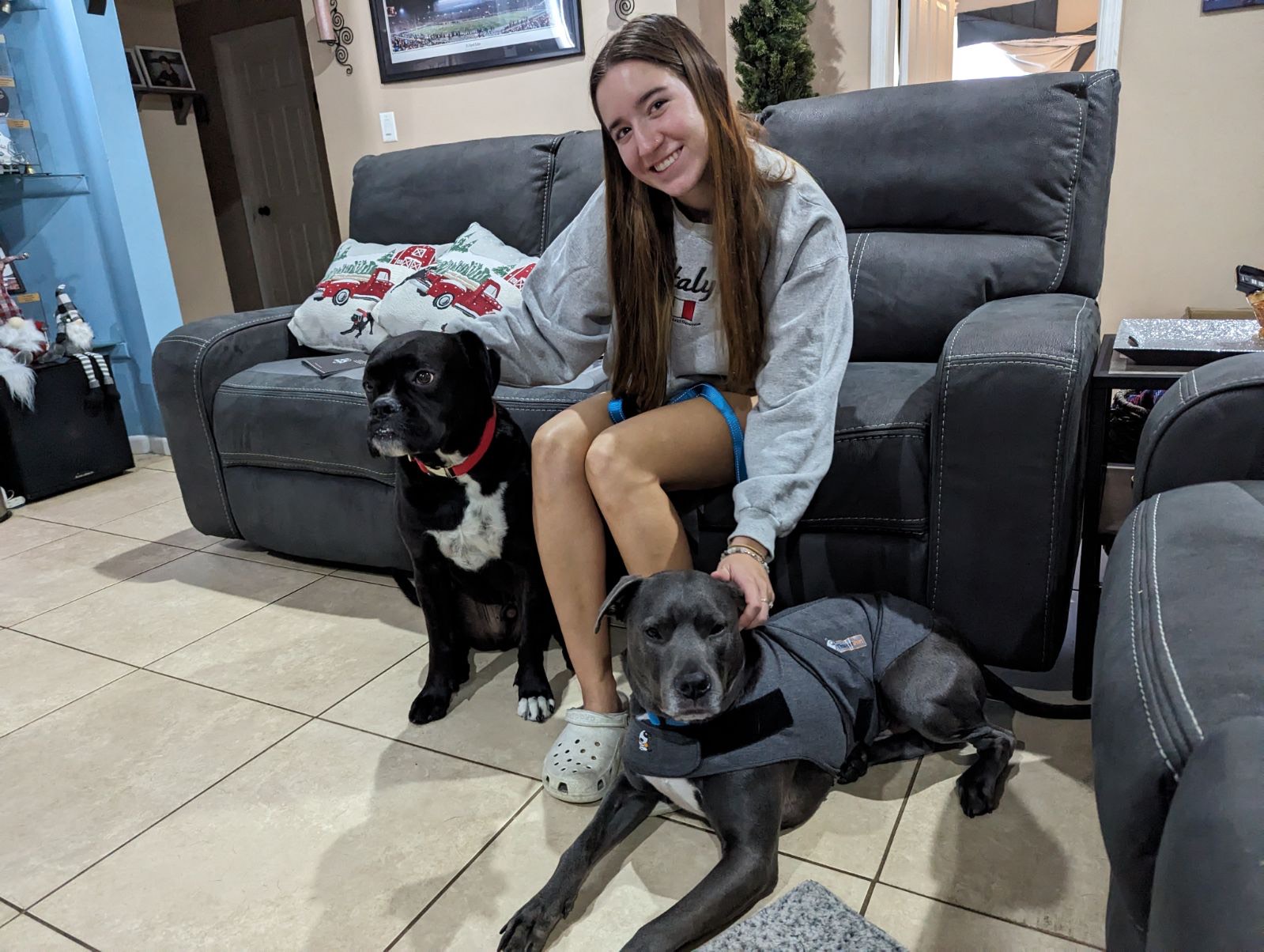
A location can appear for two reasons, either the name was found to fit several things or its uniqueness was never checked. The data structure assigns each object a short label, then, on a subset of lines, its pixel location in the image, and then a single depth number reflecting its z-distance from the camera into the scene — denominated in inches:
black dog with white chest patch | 56.9
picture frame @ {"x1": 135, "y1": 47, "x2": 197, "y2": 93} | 184.1
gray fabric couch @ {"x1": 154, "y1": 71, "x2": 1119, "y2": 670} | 53.5
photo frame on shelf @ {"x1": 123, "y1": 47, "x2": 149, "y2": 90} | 180.2
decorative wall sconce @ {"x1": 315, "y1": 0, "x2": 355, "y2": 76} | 156.6
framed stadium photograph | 142.9
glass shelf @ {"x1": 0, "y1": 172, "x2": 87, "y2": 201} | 129.3
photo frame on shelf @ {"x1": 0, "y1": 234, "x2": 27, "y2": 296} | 126.4
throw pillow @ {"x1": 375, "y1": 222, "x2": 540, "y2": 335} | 85.7
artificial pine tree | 133.6
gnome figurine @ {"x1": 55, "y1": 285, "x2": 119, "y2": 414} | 124.6
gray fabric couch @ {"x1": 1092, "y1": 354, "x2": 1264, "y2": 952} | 21.8
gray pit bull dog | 42.0
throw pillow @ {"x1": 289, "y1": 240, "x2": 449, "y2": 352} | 92.8
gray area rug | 39.6
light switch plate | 159.6
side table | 52.2
